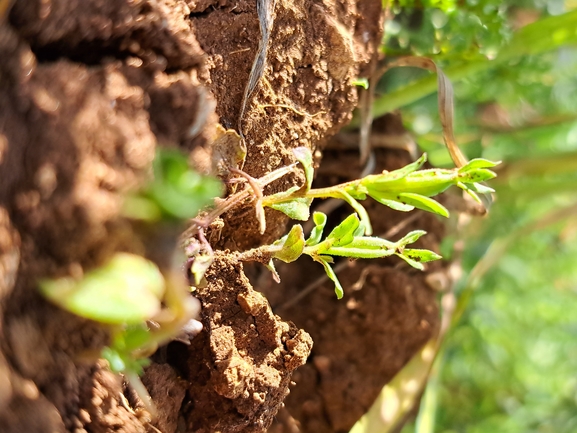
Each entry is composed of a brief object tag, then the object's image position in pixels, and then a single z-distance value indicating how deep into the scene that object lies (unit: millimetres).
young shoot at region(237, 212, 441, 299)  153
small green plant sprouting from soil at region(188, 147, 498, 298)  153
